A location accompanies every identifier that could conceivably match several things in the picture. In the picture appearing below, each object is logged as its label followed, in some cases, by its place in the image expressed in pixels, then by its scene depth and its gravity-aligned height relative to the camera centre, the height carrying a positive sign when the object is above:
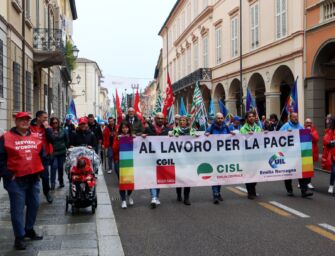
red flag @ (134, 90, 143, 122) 18.97 +1.14
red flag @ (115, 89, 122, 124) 21.22 +1.32
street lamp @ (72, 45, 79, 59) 25.84 +4.20
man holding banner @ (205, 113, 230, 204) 10.02 +0.11
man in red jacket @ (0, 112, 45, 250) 6.09 -0.39
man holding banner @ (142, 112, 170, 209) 9.81 +0.07
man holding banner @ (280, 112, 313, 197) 10.15 -0.99
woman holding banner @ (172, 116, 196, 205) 9.95 +0.05
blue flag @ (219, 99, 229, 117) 20.95 +0.94
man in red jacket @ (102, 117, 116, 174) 15.77 -0.19
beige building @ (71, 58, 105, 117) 89.81 +8.17
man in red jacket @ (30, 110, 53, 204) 8.50 +0.03
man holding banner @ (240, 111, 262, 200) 10.34 +0.13
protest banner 9.56 -0.53
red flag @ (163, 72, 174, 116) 18.95 +1.27
